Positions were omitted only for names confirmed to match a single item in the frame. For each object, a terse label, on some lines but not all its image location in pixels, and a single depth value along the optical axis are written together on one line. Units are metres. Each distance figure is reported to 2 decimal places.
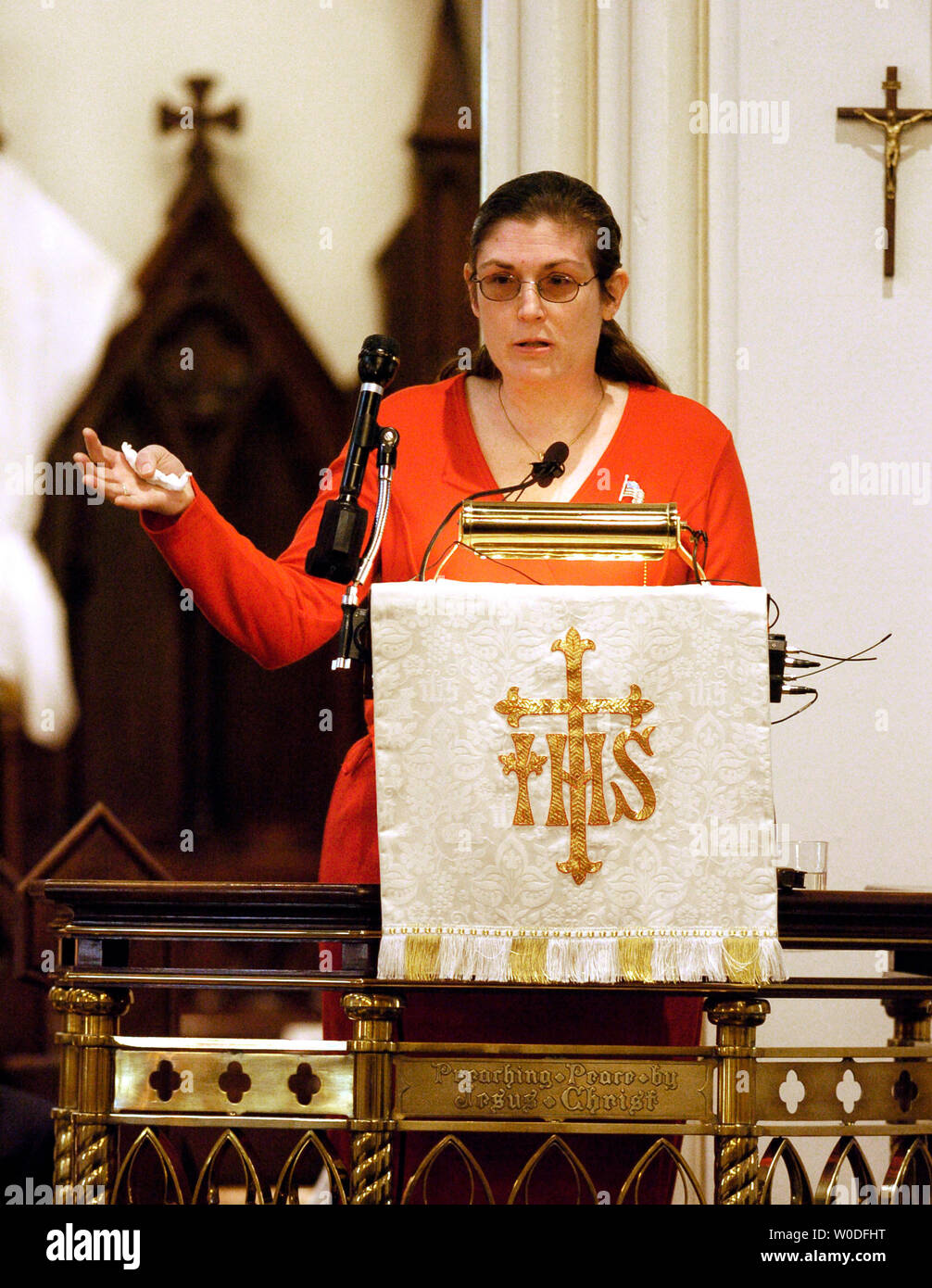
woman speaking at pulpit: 5.68
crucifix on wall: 8.95
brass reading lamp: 5.23
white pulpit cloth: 5.05
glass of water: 5.78
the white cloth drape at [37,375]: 9.66
